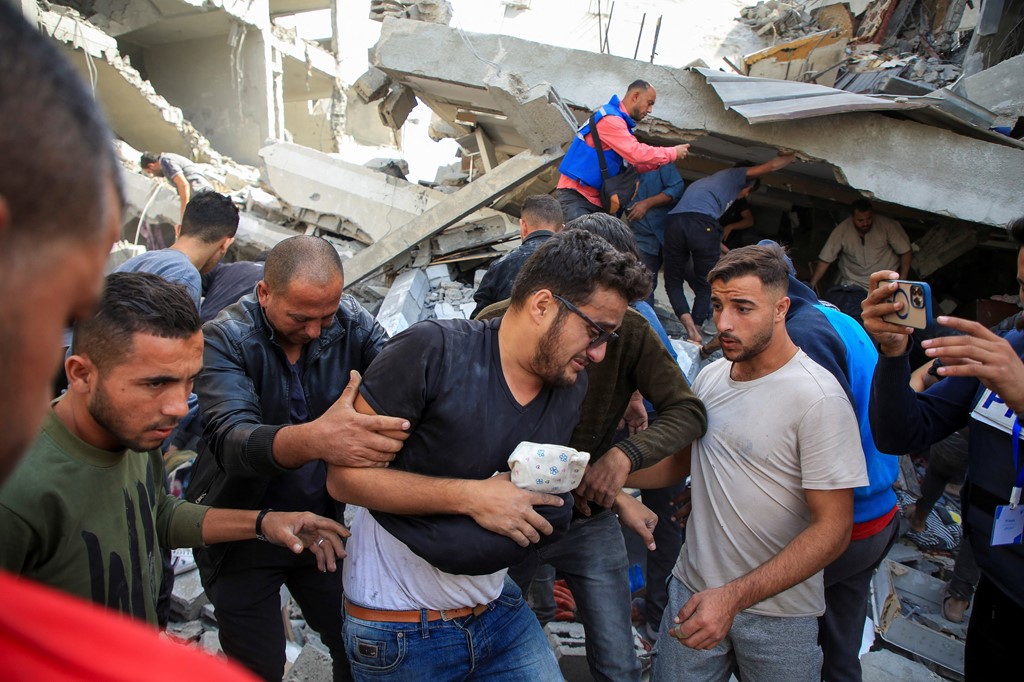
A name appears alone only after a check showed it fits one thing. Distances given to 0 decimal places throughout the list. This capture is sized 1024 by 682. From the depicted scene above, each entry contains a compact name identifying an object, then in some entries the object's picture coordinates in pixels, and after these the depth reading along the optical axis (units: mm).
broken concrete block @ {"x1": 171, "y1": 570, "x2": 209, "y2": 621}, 3844
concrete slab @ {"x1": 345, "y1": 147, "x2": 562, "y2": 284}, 7391
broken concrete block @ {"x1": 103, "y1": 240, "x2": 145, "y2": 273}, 9130
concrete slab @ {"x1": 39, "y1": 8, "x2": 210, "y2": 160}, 12523
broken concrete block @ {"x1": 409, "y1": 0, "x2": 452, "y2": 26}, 8484
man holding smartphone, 2186
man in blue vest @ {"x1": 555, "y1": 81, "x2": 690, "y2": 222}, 5930
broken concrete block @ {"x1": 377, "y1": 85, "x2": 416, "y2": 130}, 9281
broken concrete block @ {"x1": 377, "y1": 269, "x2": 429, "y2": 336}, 6145
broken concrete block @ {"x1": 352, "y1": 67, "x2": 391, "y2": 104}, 9094
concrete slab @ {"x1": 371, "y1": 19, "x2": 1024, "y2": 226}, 6508
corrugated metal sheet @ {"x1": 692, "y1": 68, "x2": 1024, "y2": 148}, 6250
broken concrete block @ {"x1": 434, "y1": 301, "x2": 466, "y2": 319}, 6671
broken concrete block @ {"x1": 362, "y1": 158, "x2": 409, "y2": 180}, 9808
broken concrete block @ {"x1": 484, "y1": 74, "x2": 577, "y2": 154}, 6914
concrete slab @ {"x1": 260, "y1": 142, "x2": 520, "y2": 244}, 8406
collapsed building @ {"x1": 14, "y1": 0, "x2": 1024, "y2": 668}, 6625
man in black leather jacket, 2523
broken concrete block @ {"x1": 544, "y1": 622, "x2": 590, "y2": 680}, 3543
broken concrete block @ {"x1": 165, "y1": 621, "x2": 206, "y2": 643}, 3697
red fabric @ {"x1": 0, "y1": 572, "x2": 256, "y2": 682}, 509
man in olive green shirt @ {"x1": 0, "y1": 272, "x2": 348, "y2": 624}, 1584
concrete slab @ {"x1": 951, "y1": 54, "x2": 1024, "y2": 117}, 6988
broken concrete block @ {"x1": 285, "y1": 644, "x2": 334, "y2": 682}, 3189
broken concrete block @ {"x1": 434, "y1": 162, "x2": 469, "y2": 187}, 10188
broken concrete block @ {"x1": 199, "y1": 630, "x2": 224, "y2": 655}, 3638
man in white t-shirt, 2236
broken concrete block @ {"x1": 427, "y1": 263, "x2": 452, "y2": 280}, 7562
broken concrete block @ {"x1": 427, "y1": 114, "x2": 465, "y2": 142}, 12281
